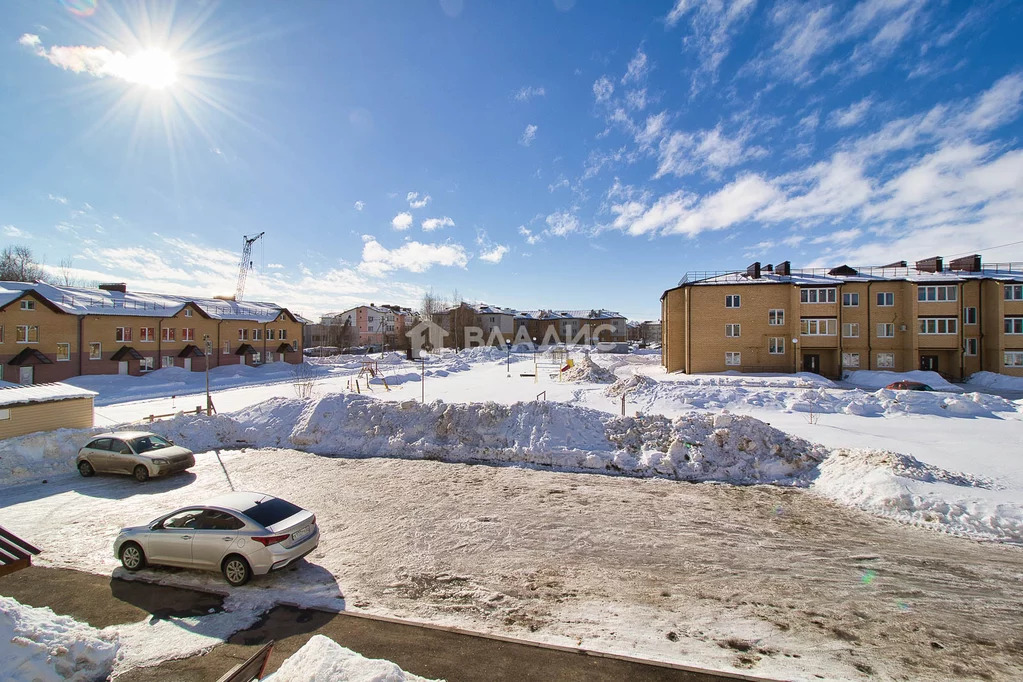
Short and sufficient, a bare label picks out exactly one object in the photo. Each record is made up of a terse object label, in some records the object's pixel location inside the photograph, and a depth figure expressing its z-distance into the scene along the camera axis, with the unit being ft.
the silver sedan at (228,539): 23.88
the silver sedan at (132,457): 41.78
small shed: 45.63
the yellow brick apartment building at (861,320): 115.34
